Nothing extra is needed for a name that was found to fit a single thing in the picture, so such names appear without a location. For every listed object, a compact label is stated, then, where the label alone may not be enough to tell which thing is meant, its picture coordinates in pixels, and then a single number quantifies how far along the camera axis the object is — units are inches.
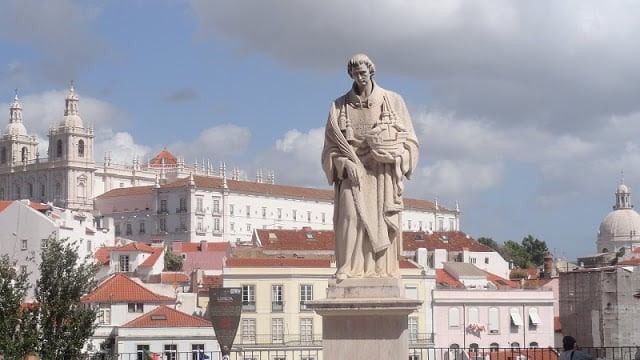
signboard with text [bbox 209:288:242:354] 757.9
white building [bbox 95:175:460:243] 6353.3
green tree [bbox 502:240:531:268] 5310.0
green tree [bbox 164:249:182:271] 3850.9
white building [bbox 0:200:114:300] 3284.9
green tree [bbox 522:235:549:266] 5629.9
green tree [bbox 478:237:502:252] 5675.7
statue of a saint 394.9
